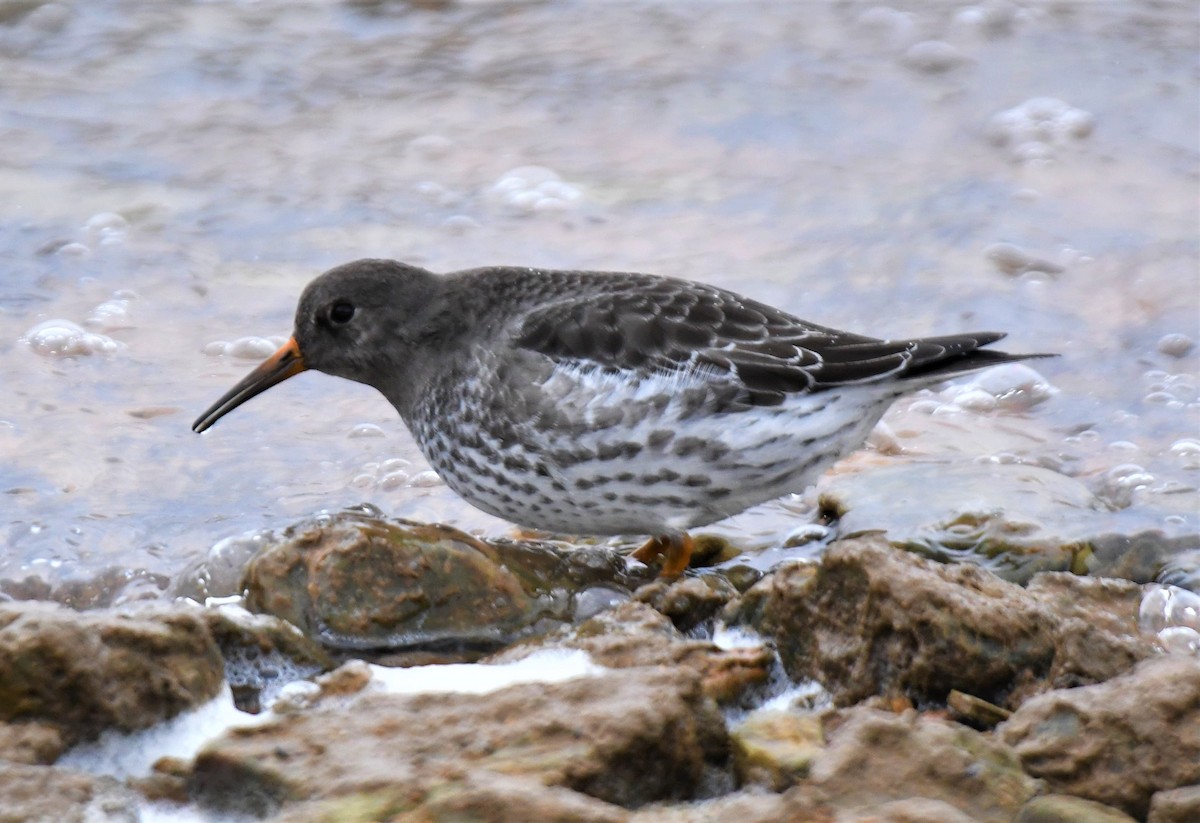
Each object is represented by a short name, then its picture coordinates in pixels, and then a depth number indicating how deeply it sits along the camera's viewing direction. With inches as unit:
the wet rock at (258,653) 351.9
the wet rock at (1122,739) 282.2
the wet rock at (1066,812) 269.3
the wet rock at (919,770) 271.7
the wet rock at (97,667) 301.3
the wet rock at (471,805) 256.2
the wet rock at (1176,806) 267.1
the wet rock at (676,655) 345.4
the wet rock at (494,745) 275.9
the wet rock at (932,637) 333.7
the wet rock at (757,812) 263.4
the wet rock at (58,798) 269.7
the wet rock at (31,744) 291.3
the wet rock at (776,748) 292.2
